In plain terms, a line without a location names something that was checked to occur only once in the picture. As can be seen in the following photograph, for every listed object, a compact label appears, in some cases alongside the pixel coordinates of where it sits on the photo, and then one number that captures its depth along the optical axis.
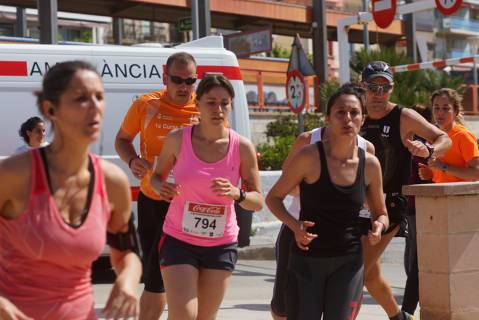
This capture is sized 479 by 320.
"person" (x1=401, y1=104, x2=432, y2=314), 13.38
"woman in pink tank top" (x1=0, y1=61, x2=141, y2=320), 5.85
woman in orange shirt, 13.28
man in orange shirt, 10.76
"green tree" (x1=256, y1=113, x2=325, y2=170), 32.96
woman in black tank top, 8.98
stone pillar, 13.16
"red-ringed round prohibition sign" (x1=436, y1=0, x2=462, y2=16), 27.92
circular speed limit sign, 29.09
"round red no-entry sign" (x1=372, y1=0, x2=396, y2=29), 29.57
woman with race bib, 9.37
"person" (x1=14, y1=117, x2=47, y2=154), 15.27
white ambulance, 16.66
